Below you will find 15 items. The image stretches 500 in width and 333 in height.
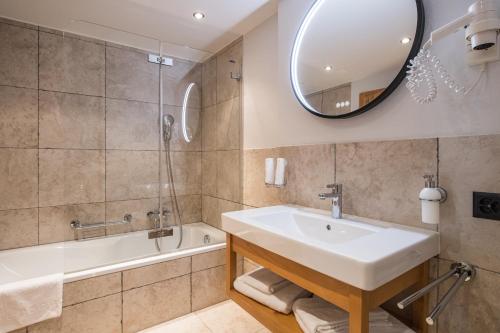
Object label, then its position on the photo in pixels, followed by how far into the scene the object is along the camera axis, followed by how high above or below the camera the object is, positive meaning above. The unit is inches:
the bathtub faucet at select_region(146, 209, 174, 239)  92.7 -23.7
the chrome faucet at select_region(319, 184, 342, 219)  51.8 -6.9
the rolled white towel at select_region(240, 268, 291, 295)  48.8 -23.1
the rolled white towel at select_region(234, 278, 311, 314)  45.7 -24.5
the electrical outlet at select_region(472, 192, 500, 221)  34.5 -5.4
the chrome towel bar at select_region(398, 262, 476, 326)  29.7 -15.5
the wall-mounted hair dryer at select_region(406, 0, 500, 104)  32.7 +16.3
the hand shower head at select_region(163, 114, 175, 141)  98.7 +14.8
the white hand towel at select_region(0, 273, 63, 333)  52.6 -29.3
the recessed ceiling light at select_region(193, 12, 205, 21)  77.5 +45.3
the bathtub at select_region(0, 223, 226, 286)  67.8 -28.0
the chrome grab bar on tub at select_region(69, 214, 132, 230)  88.7 -21.7
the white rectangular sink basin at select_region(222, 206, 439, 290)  30.2 -11.5
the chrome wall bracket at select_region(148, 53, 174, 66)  94.2 +38.3
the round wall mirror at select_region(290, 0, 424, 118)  44.9 +23.0
